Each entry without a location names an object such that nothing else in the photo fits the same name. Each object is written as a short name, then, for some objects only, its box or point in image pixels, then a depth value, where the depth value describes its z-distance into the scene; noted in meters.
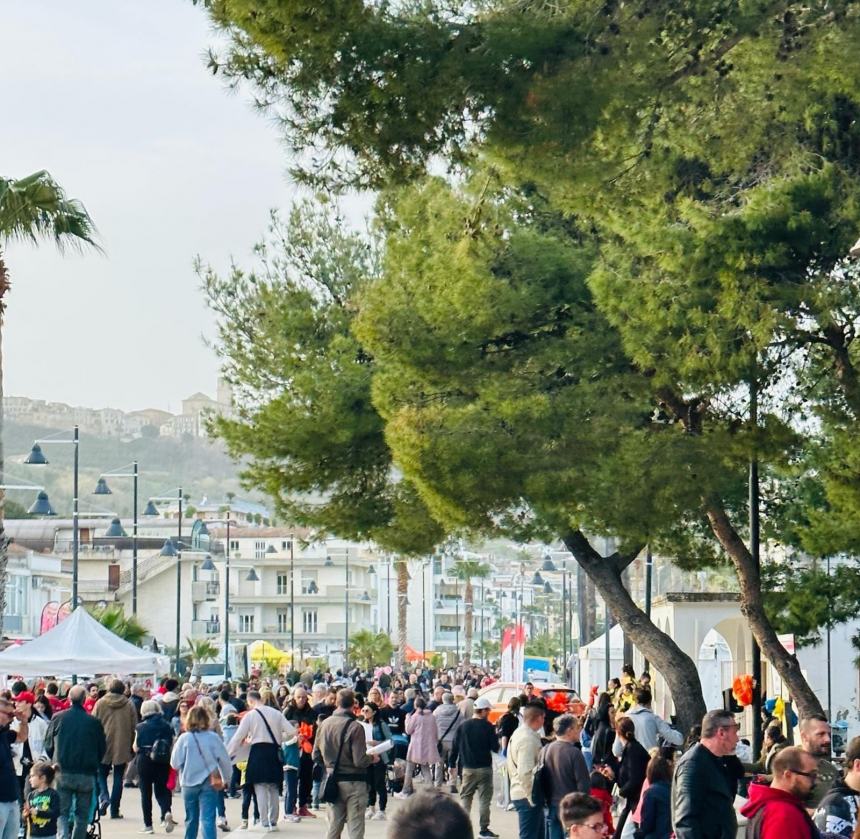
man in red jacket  8.73
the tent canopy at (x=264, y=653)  80.56
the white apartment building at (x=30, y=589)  97.19
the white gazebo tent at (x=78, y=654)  29.27
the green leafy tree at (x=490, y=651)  189.25
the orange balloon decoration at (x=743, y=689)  25.84
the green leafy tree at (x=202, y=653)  98.62
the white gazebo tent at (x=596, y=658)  51.97
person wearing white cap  22.66
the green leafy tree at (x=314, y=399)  29.45
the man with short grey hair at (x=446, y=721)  27.17
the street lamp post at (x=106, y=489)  53.28
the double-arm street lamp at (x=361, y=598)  122.44
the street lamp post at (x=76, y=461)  45.06
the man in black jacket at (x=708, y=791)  10.26
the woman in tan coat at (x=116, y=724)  23.19
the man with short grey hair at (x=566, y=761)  16.22
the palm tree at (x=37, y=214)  25.17
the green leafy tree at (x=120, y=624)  44.34
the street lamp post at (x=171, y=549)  64.69
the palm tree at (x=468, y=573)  150.38
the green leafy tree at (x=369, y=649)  124.62
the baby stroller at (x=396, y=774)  28.30
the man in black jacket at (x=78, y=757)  18.03
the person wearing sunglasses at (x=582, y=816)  8.00
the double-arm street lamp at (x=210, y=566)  82.76
